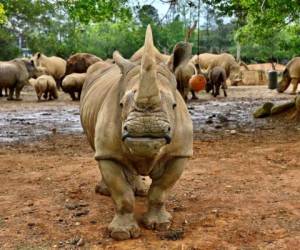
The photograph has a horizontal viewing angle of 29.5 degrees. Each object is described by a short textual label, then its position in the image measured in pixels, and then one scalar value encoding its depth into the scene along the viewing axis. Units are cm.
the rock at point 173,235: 458
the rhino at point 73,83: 2020
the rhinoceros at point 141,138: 370
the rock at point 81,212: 528
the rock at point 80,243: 449
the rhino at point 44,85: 2055
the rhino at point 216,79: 2119
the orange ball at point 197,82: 1609
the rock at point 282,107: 1313
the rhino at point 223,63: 2859
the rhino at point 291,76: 1950
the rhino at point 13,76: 2145
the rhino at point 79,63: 2331
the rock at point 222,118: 1286
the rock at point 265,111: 1353
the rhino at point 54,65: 2697
